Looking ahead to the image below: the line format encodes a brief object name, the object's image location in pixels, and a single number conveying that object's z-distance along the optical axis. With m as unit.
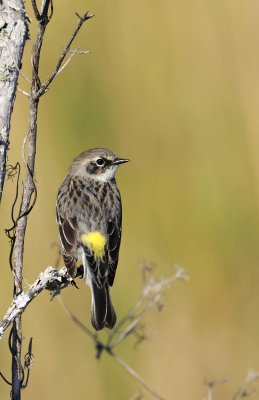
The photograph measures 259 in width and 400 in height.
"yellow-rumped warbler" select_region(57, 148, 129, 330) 7.66
